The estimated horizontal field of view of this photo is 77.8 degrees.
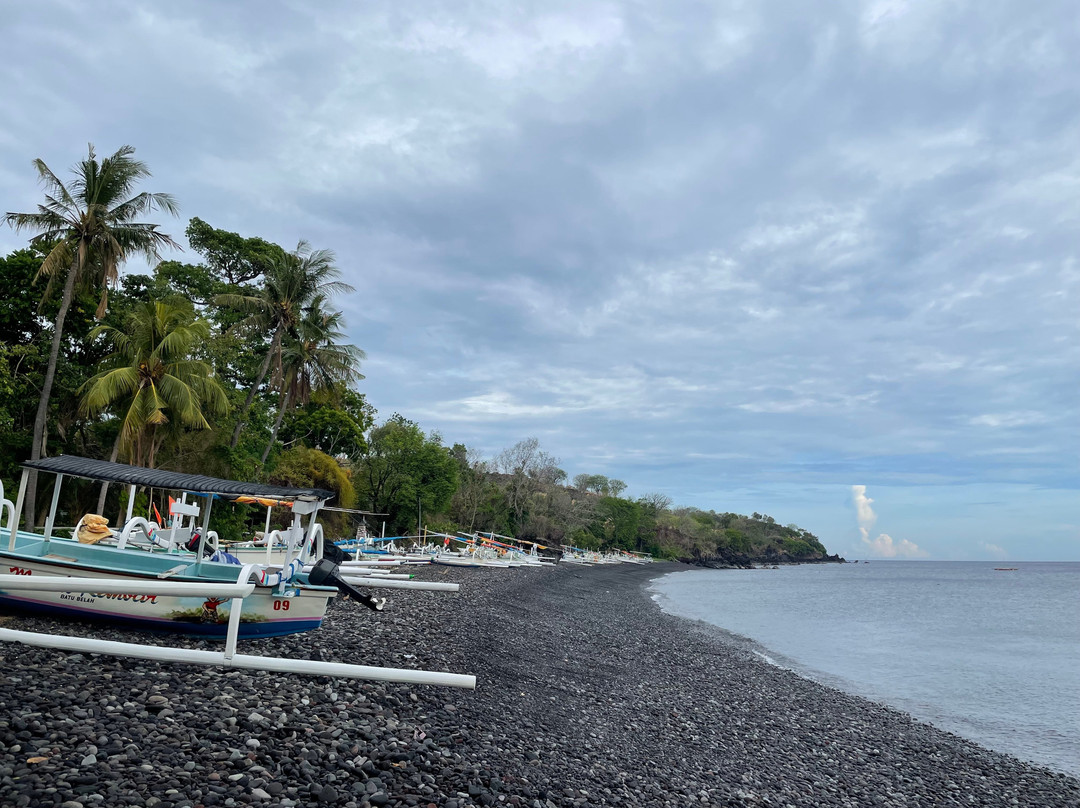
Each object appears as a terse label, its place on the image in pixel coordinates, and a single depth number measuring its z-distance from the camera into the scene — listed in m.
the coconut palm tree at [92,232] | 21.84
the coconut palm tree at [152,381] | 23.03
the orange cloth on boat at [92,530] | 10.78
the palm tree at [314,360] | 31.89
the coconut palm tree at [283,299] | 30.50
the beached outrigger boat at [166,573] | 8.79
